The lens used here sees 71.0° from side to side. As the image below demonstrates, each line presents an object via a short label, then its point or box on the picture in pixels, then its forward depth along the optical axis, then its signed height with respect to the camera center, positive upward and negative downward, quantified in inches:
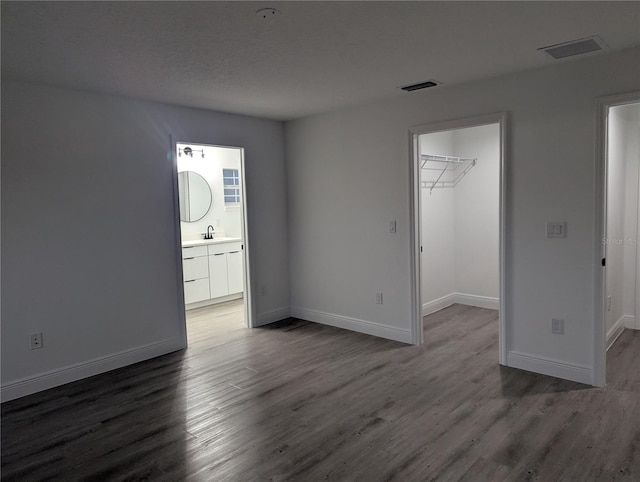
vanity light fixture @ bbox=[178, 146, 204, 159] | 245.9 +36.1
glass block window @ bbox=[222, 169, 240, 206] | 265.9 +17.5
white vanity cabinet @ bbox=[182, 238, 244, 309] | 230.1 -29.6
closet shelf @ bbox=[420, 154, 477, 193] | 206.0 +18.6
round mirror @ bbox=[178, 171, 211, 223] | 249.3 +11.6
